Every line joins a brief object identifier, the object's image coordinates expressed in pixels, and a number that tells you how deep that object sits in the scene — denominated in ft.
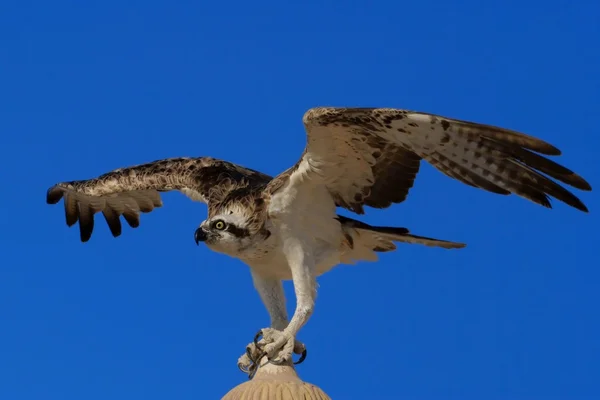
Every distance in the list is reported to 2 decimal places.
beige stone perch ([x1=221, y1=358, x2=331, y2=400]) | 50.90
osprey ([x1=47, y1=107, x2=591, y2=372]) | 52.11
